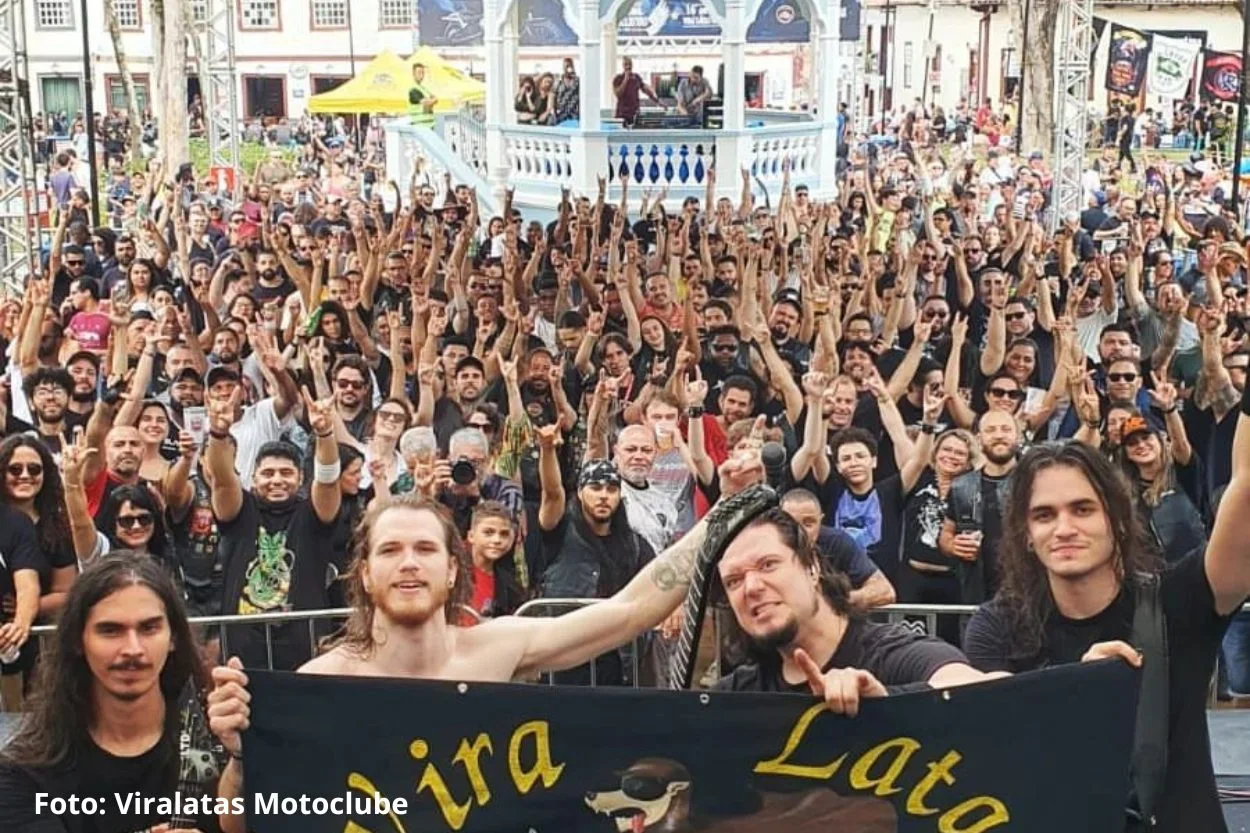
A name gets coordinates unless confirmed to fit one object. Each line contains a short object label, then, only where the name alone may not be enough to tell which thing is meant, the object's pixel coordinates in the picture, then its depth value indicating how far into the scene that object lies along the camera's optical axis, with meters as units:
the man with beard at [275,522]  5.48
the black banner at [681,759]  3.05
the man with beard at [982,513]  5.55
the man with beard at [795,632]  3.15
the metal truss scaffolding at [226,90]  20.22
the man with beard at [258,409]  7.36
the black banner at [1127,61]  31.02
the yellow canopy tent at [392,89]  28.03
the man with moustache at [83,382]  7.79
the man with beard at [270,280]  11.70
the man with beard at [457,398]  7.44
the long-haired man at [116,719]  3.11
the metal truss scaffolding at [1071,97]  16.28
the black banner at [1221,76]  36.75
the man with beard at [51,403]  7.21
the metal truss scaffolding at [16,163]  11.96
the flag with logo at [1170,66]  30.58
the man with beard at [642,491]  6.23
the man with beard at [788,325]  9.36
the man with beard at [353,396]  7.54
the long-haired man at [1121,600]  3.11
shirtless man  3.45
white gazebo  18.23
